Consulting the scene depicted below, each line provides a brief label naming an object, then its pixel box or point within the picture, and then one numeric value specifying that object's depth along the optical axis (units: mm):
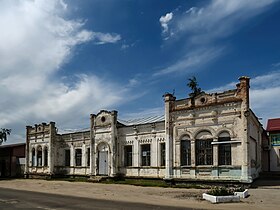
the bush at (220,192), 11297
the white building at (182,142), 16128
